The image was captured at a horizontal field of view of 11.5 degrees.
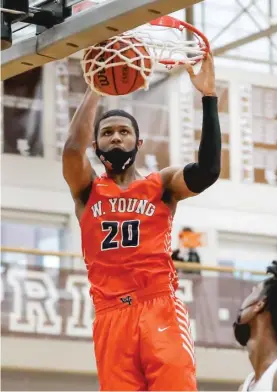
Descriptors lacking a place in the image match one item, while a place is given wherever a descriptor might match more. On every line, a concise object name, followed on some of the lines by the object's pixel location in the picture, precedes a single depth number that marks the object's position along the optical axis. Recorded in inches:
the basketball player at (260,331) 280.5
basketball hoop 236.4
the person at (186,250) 637.8
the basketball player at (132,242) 234.0
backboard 221.3
